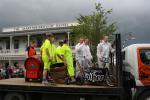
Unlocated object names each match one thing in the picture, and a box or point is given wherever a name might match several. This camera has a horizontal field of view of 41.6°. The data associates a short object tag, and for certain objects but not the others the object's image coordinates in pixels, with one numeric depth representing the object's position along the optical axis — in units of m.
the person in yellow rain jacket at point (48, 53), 6.32
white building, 23.56
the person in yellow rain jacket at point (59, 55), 6.60
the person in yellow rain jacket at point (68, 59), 6.30
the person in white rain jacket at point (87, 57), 6.98
